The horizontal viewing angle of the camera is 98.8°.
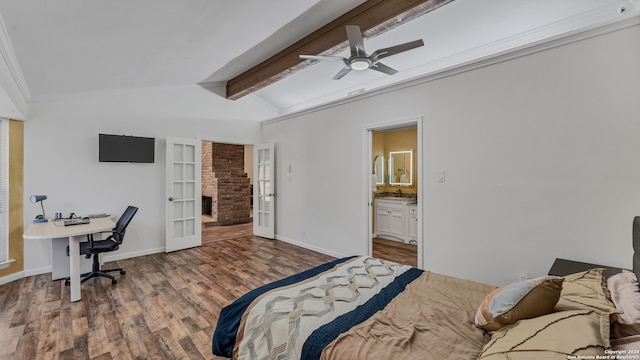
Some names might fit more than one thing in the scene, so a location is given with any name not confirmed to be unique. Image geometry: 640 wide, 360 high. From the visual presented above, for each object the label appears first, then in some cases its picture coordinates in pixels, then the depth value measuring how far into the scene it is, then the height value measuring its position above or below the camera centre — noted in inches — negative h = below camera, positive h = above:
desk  110.2 -22.5
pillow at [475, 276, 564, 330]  47.8 -22.1
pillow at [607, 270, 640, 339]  41.1 -21.2
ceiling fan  101.7 +50.1
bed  39.9 -29.4
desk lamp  132.6 -10.9
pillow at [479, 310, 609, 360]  35.4 -22.4
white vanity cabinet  203.9 -31.8
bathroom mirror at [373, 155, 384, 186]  240.7 +8.1
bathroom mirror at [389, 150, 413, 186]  231.1 +9.8
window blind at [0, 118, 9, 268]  136.0 -5.8
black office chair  130.1 -32.8
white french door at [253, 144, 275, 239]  223.9 -10.1
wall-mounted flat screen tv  163.2 +18.9
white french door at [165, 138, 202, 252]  186.5 -11.0
